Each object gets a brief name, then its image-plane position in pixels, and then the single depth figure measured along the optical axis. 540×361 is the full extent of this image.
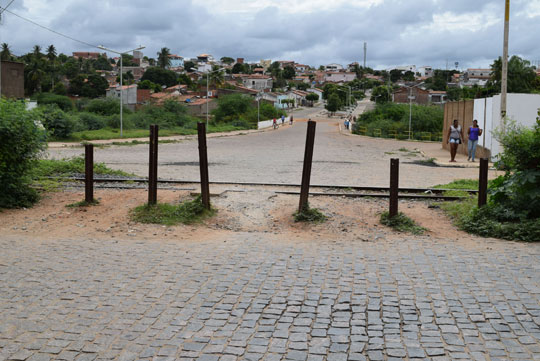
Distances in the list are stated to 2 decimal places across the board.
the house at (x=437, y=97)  118.72
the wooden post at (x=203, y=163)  9.23
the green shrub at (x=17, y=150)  9.50
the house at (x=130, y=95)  87.00
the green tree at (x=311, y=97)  150.25
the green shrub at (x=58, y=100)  71.56
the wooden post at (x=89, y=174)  9.68
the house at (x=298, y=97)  142.50
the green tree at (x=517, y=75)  72.81
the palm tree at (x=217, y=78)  106.21
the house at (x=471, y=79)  153.95
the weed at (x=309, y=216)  8.95
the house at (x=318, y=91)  166.68
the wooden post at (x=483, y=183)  8.54
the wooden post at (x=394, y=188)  8.70
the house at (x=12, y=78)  46.41
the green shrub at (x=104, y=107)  62.06
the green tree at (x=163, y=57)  170.75
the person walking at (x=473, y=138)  20.59
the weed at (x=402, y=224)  8.46
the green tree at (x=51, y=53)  125.19
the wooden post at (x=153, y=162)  9.19
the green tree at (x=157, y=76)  131.75
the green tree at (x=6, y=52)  84.76
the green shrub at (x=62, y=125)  34.97
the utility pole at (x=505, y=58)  19.73
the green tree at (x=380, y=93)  118.88
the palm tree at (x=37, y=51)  110.62
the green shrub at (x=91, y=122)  46.89
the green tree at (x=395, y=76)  196.38
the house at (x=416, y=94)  113.19
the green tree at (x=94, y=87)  97.38
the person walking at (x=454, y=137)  21.20
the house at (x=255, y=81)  158.38
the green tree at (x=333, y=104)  110.94
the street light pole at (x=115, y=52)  36.40
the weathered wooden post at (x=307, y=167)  8.88
